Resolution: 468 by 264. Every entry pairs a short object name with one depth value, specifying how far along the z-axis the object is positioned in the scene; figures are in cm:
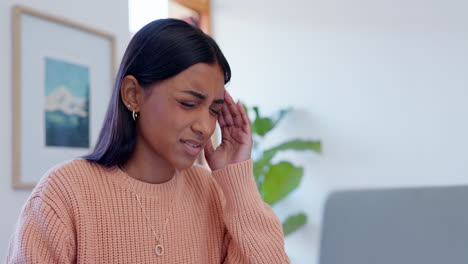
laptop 60
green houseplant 264
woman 90
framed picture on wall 175
